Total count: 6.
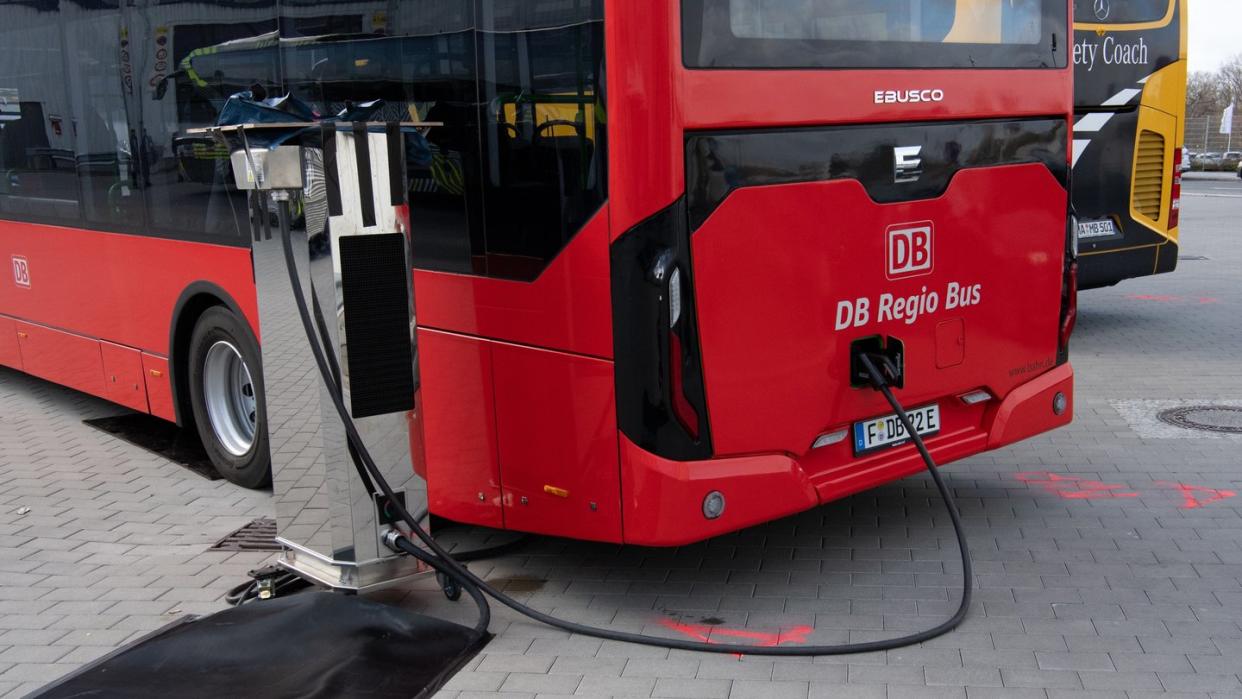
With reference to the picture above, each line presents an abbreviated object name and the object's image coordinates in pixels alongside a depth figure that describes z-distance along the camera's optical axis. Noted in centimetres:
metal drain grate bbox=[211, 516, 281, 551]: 600
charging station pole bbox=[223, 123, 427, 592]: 461
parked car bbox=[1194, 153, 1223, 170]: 5778
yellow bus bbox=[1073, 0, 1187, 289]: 1094
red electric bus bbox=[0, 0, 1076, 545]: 446
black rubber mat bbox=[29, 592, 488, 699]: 438
